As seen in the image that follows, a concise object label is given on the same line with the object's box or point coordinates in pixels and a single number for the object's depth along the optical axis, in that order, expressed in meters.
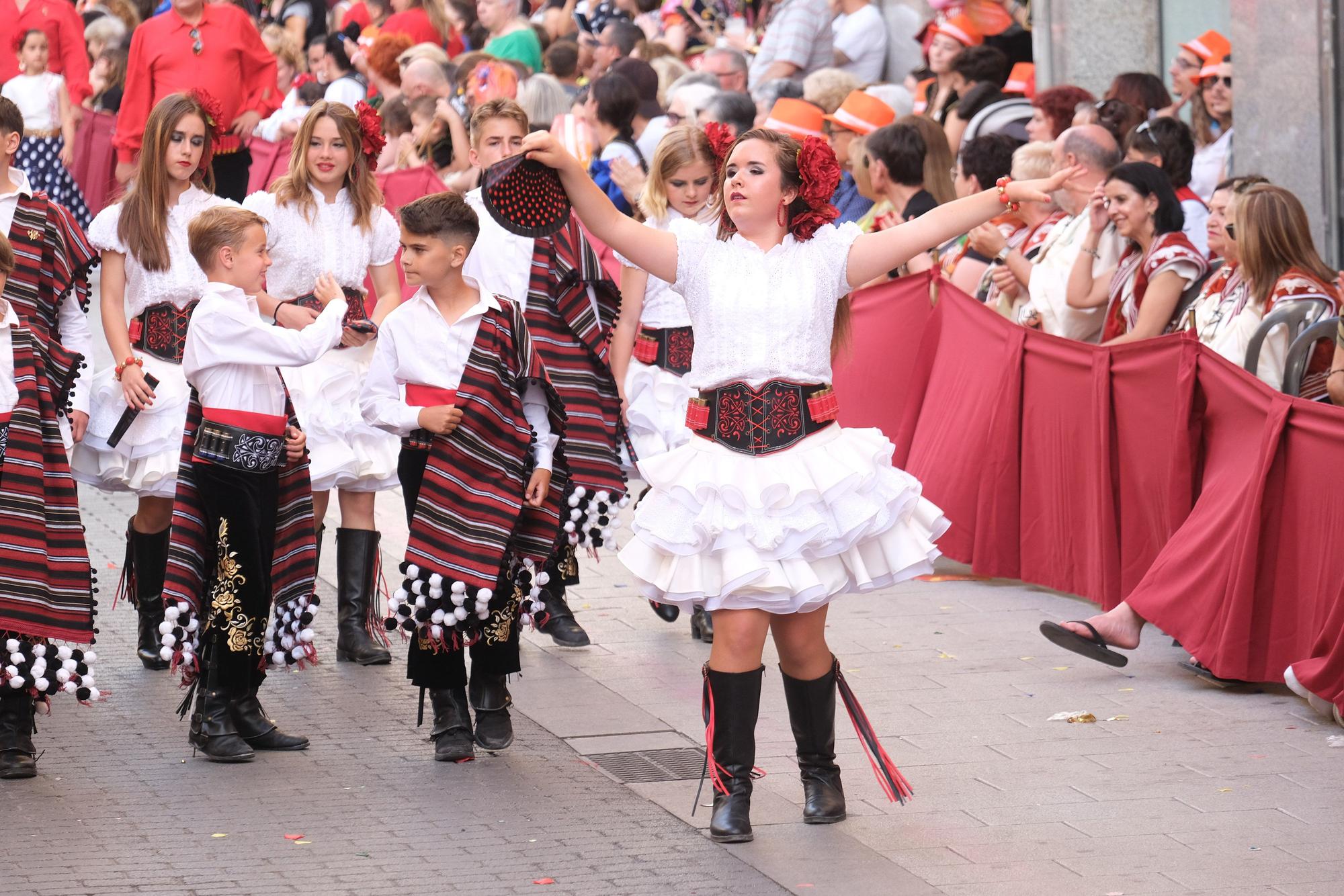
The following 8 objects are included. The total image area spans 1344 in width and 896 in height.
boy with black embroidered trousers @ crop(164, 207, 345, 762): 12.16
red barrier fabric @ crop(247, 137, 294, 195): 31.92
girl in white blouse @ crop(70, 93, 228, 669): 14.42
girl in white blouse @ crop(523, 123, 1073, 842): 10.43
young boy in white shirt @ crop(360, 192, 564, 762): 11.95
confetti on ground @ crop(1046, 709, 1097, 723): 12.99
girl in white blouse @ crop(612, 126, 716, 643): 15.51
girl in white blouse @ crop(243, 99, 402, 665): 14.88
